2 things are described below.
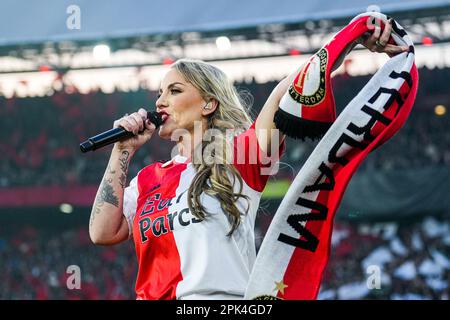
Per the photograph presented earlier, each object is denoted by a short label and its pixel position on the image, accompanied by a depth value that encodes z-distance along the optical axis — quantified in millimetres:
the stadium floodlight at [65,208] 16859
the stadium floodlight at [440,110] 15133
